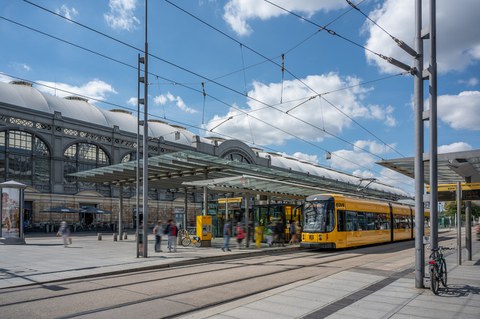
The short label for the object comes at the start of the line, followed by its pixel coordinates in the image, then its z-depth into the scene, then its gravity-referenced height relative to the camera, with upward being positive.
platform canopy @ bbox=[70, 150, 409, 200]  24.33 +1.03
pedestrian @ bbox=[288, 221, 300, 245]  26.91 -2.58
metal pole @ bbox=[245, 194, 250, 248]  24.31 -1.92
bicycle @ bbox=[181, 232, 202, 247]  24.77 -2.89
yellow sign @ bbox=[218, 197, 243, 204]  33.53 -0.77
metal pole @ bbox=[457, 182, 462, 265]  14.64 -0.47
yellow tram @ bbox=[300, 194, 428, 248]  22.73 -1.73
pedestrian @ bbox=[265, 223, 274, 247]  25.34 -2.54
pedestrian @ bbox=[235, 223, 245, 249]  23.70 -2.34
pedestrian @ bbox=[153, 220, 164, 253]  21.27 -2.25
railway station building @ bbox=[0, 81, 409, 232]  31.61 +2.26
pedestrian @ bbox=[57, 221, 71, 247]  24.45 -2.31
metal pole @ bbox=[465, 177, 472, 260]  17.29 -1.39
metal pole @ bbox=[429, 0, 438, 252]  10.66 +1.44
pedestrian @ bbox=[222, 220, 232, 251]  21.80 -2.22
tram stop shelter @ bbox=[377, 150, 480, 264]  13.63 +0.86
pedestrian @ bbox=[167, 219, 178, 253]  21.36 -2.22
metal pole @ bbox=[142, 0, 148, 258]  18.53 +1.49
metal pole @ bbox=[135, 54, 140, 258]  18.32 -1.53
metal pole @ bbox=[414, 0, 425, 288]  10.75 +1.11
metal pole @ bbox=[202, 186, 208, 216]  25.70 -0.76
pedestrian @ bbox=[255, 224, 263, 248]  24.38 -2.47
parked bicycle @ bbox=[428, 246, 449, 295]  9.61 -1.78
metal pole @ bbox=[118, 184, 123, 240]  32.34 -2.08
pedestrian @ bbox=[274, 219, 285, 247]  25.80 -2.53
